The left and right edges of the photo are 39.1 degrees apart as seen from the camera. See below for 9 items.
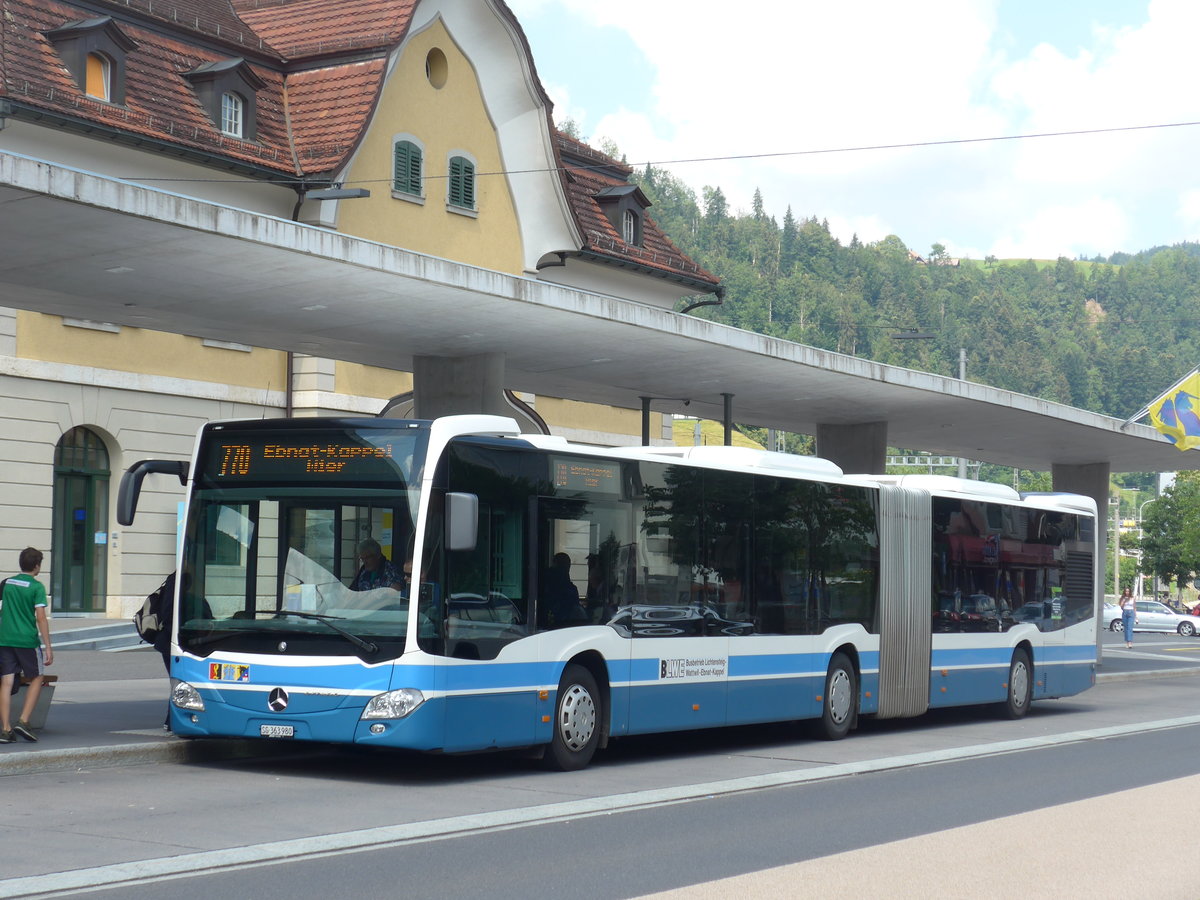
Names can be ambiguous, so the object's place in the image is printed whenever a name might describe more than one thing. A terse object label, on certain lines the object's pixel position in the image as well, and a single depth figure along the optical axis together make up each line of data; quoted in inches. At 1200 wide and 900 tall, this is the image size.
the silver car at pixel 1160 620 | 2957.7
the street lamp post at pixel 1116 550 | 3873.0
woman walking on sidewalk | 2194.9
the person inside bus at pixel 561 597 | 542.9
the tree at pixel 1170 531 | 3818.9
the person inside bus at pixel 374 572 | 496.4
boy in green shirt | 530.3
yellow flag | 1342.3
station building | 1200.2
